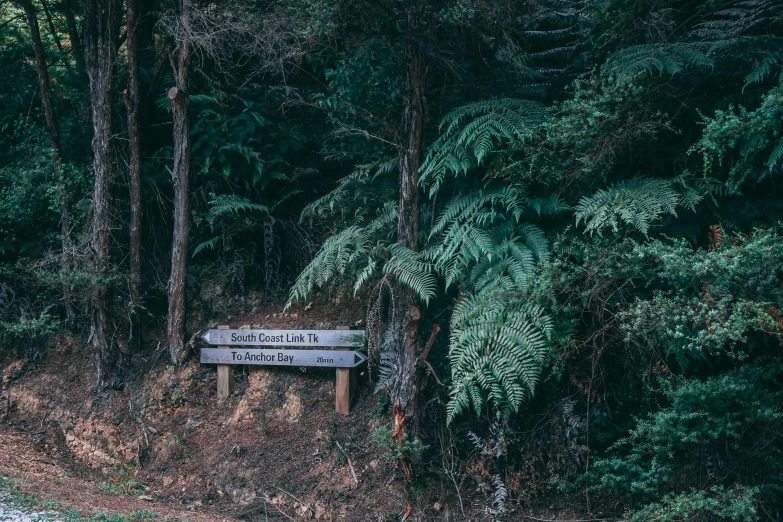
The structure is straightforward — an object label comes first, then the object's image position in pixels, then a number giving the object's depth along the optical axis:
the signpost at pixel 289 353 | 7.69
